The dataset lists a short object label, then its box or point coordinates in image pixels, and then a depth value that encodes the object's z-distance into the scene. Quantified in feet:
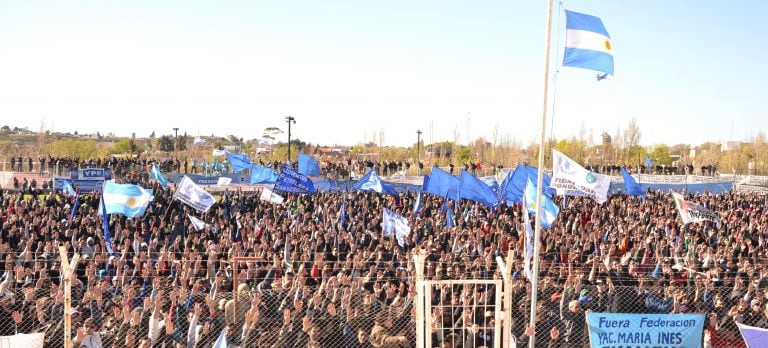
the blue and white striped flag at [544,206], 46.37
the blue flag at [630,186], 77.77
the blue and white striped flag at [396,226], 51.98
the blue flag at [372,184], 72.23
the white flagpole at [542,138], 25.85
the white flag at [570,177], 45.27
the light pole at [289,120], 167.47
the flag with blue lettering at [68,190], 73.36
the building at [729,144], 401.39
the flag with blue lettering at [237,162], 93.71
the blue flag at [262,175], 80.79
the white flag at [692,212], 56.75
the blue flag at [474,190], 62.18
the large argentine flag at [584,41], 28.63
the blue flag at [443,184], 63.82
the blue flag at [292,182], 66.49
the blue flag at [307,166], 84.63
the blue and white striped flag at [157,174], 73.69
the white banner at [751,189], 132.65
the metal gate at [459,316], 21.35
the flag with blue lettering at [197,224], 55.72
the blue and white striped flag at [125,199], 52.11
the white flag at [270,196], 68.33
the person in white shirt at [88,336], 26.94
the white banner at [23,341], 23.81
